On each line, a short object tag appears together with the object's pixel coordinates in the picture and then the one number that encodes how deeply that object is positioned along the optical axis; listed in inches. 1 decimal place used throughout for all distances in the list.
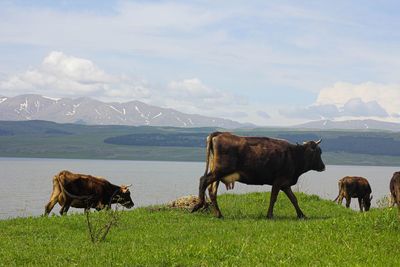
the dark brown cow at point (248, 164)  863.7
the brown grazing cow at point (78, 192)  938.7
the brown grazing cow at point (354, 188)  1373.0
